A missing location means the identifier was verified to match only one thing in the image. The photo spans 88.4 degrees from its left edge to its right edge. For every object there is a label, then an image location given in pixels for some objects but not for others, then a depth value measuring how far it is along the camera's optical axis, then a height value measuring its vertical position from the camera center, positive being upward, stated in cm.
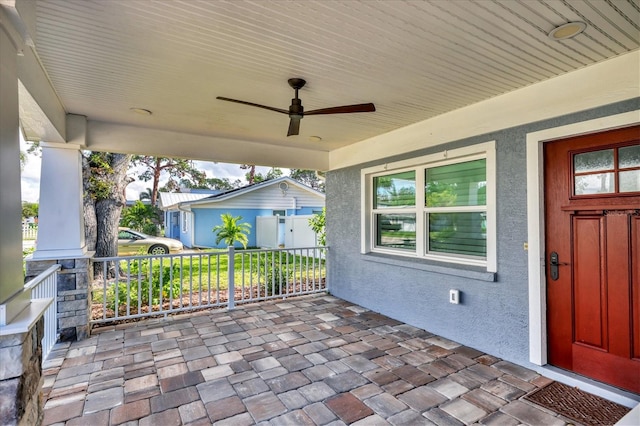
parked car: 1061 -87
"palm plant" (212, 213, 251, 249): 1012 -45
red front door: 249 -33
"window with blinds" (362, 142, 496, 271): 354 +11
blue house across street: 1257 +38
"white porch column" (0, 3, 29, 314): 141 +17
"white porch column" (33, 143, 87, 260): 365 +17
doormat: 229 -141
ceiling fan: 289 +96
